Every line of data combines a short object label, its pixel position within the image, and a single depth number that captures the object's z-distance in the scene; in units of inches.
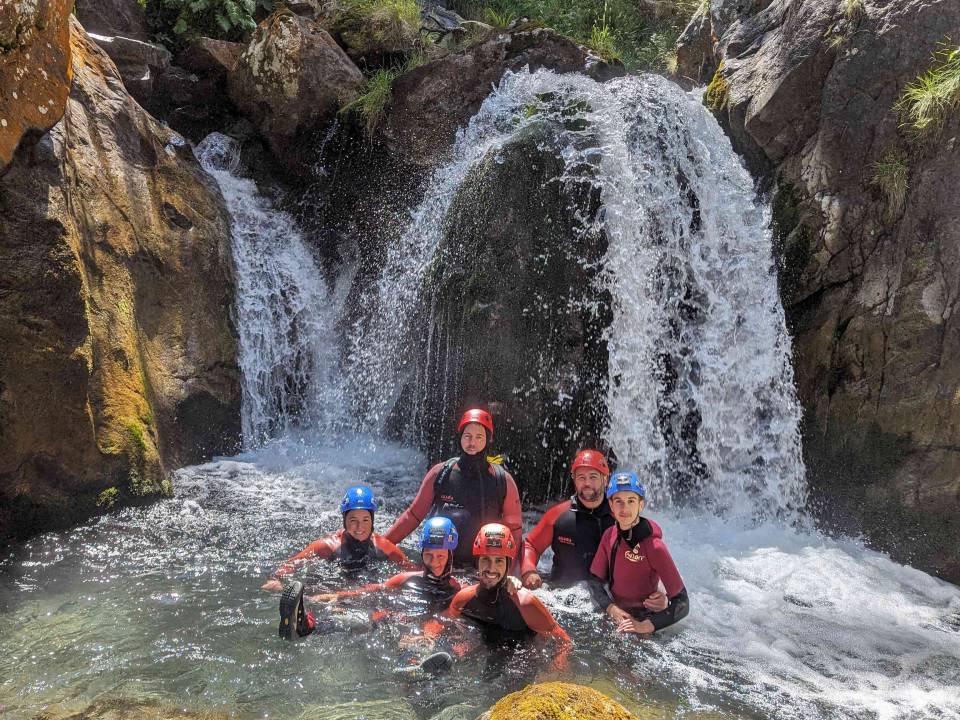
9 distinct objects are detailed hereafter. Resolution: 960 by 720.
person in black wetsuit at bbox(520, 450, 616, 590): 181.2
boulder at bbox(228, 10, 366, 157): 351.6
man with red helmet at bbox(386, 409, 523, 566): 184.5
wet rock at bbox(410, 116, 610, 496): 246.7
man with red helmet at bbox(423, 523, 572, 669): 145.9
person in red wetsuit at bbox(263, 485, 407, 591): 181.2
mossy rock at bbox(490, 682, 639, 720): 84.7
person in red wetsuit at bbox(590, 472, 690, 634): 158.9
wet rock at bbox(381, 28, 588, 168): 336.5
